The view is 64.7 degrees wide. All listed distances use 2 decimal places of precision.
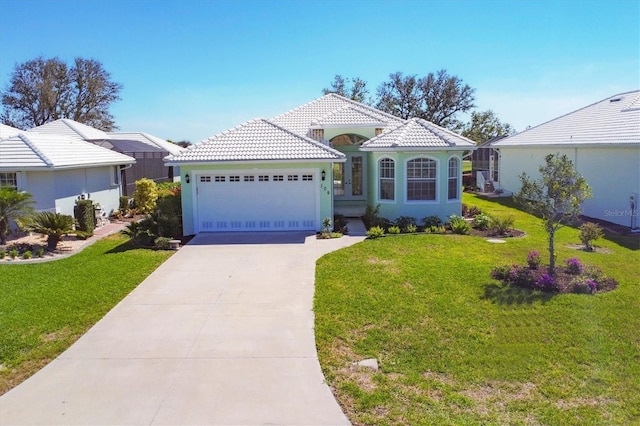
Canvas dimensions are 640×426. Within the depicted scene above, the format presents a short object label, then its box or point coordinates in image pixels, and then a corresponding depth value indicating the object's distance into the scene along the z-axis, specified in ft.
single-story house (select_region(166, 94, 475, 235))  55.01
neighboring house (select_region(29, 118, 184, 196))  89.10
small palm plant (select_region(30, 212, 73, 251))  47.39
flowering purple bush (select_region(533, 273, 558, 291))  32.40
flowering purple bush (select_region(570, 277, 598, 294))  31.86
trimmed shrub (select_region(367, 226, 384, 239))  51.93
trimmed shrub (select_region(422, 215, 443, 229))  55.98
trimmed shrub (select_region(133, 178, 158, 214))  75.61
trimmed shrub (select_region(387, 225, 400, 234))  53.57
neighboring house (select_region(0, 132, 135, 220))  54.80
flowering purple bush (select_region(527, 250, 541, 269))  36.63
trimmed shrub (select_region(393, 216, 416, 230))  56.03
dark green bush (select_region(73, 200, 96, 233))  56.24
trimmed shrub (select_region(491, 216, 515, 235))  52.95
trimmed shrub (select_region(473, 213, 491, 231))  55.98
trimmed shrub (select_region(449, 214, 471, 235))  53.31
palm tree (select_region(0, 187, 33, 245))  47.75
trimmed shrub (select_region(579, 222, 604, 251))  44.42
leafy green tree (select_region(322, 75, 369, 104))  173.78
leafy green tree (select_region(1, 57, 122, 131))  159.84
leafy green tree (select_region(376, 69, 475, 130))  171.42
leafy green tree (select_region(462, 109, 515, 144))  186.21
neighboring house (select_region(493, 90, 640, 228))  56.29
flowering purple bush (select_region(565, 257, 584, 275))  35.24
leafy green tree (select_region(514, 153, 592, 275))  34.53
